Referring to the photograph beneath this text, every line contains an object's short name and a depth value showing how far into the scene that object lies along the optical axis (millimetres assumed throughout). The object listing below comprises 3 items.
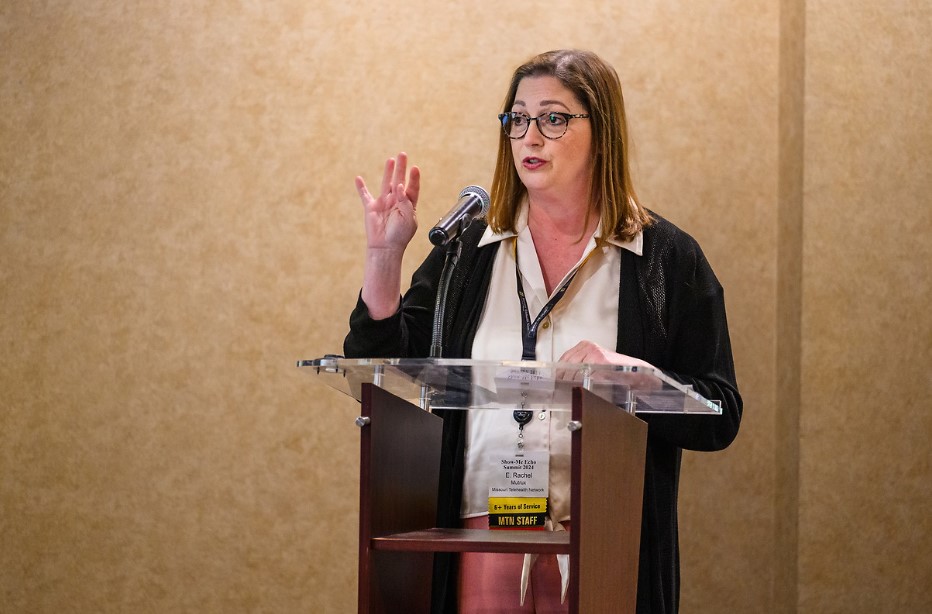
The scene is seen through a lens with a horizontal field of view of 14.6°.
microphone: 5885
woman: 6082
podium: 5629
